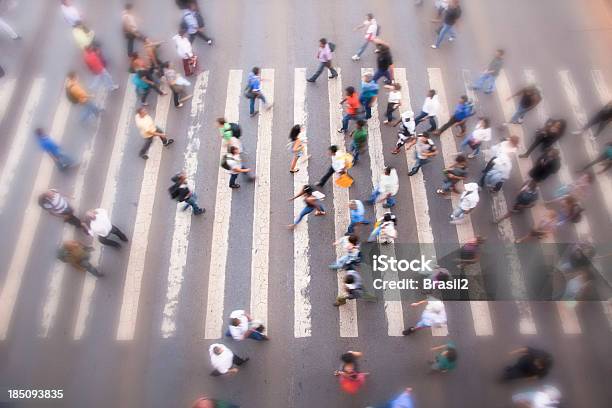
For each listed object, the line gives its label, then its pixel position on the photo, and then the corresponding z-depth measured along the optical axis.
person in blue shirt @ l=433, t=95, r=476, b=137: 10.65
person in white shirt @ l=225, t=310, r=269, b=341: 7.94
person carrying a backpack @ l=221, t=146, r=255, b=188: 9.80
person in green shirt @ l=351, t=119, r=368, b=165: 10.23
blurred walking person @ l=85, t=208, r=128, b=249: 8.95
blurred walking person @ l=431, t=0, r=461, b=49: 12.58
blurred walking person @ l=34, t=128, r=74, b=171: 10.09
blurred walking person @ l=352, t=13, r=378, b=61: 12.56
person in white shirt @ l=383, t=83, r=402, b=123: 10.94
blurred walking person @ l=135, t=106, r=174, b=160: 10.50
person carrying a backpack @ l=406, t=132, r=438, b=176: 10.19
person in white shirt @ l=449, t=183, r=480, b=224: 9.44
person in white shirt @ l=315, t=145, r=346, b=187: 9.80
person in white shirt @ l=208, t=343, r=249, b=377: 7.61
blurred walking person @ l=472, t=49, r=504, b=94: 11.55
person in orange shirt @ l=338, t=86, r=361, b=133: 10.63
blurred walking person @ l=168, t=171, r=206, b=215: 9.34
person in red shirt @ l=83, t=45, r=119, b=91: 11.66
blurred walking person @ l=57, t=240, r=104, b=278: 8.75
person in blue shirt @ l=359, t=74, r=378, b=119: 10.91
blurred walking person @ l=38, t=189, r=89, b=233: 8.95
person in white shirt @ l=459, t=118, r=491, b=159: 10.27
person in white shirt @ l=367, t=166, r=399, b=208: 9.54
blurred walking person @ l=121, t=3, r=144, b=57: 12.34
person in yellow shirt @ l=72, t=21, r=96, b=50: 11.93
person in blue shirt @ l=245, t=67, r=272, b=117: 11.18
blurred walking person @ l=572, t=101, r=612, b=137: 10.75
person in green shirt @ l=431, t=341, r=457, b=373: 7.64
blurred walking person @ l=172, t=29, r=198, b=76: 11.98
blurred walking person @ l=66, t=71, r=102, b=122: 11.06
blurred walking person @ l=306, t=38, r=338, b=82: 11.89
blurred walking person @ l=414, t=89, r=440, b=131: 10.71
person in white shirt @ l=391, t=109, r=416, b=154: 10.41
